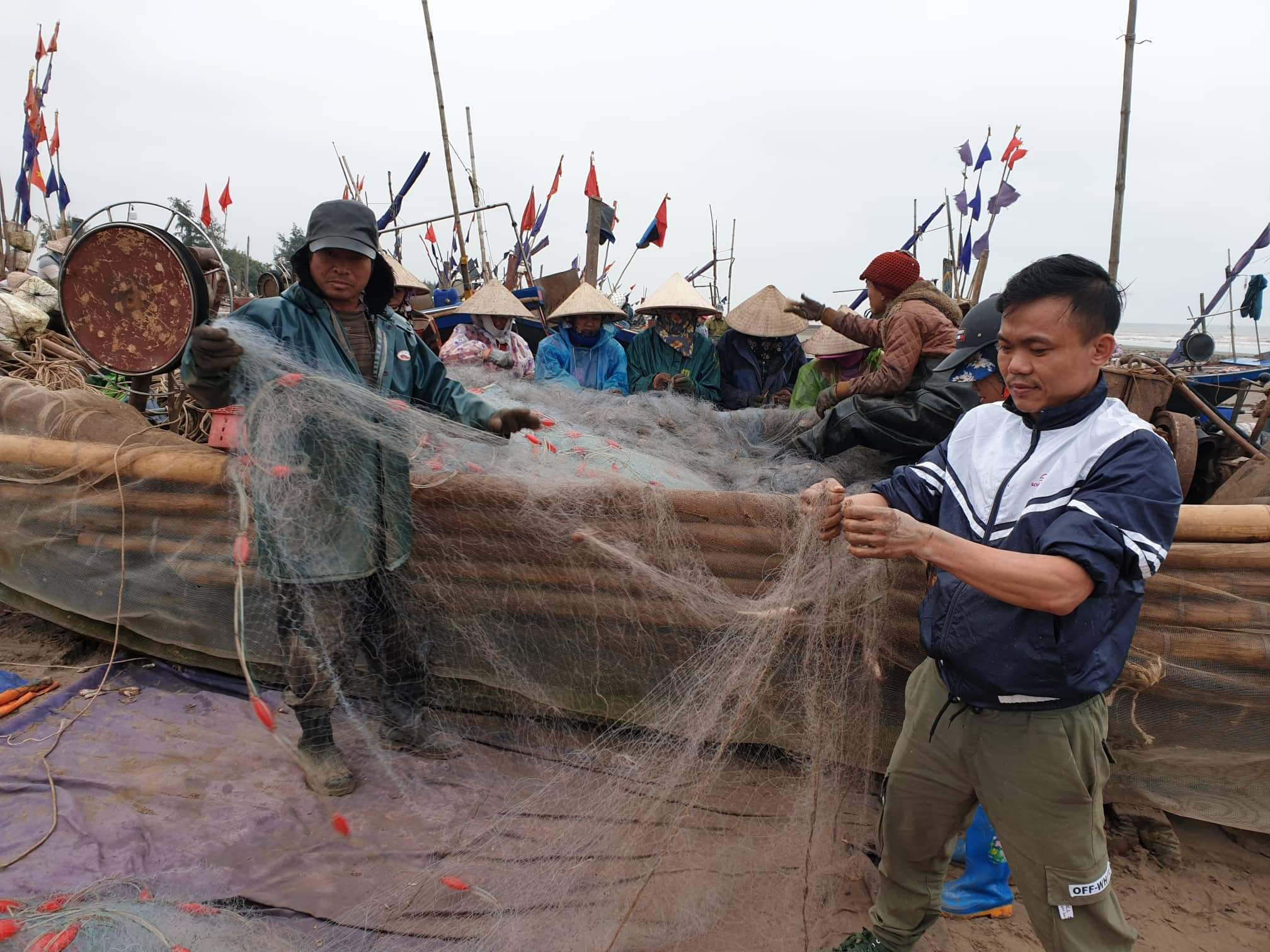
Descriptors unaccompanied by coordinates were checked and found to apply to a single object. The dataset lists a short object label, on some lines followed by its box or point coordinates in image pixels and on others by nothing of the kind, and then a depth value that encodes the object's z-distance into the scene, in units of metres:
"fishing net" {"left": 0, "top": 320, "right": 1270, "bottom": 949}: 2.04
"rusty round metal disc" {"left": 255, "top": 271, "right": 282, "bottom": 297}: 6.25
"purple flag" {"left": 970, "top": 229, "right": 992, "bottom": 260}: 8.99
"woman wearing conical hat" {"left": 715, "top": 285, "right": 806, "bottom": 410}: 5.21
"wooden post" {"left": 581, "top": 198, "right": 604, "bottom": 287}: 7.43
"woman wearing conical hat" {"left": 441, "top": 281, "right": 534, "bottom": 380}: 5.52
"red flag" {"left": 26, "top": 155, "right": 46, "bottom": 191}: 10.51
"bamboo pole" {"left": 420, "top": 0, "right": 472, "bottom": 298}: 8.84
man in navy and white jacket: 1.27
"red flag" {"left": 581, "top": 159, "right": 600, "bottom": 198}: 7.63
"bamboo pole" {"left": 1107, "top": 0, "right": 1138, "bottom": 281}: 6.24
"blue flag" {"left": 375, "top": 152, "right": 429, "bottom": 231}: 9.19
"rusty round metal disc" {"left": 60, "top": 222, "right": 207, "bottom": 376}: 2.76
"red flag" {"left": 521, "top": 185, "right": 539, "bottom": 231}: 12.30
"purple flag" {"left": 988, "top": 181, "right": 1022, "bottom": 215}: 8.64
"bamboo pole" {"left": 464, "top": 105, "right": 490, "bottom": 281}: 10.04
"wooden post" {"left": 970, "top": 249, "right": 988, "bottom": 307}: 8.44
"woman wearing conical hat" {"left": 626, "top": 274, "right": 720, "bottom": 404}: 5.40
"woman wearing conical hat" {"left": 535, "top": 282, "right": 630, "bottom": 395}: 5.20
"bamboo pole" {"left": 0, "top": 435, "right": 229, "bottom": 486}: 3.02
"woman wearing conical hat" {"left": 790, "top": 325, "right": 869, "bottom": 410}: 4.59
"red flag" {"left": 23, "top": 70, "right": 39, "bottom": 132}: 10.29
